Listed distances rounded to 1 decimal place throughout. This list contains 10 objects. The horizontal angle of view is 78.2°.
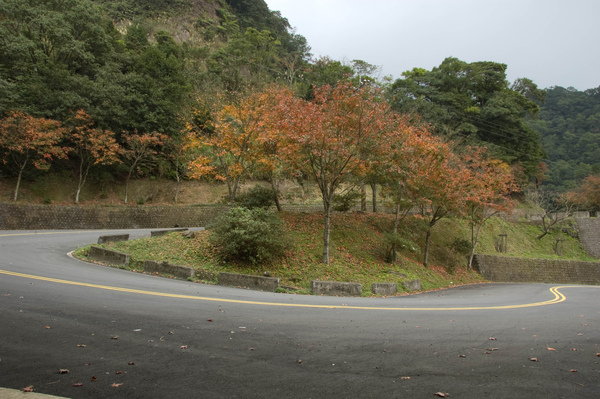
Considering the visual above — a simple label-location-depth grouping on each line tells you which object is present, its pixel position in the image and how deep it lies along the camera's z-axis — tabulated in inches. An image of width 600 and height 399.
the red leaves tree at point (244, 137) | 734.5
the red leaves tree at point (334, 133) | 598.5
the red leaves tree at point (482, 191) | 842.2
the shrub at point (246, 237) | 540.4
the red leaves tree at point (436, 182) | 752.8
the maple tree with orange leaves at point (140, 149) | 1174.3
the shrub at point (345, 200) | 816.9
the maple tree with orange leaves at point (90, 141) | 1090.7
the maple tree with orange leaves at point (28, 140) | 964.6
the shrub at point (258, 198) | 712.8
